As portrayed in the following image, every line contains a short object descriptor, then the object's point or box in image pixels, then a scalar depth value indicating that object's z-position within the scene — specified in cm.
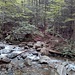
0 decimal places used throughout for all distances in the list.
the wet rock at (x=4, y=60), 453
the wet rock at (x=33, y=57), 529
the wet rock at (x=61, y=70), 387
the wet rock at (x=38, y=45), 689
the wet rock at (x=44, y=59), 489
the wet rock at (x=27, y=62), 464
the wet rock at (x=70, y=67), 450
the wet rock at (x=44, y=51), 616
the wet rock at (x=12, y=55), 523
